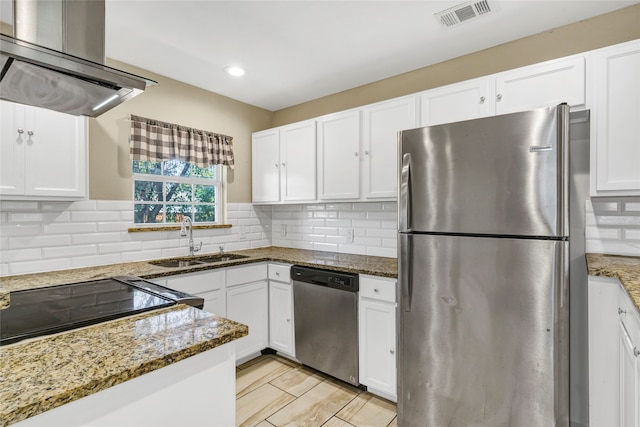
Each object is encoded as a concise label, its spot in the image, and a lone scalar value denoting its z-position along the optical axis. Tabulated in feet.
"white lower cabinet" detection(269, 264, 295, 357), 9.13
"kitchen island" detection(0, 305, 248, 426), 2.36
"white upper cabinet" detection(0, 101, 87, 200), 6.13
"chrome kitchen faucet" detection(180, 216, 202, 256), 9.38
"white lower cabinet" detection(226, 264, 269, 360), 8.77
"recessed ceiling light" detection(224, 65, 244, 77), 8.95
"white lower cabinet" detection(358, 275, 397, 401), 7.21
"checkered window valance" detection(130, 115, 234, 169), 8.84
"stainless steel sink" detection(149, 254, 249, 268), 9.00
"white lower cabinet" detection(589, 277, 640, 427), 4.61
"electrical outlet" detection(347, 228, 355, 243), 10.24
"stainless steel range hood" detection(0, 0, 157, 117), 3.77
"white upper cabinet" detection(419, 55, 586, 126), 6.03
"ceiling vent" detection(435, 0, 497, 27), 6.30
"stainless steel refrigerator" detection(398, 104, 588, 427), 5.11
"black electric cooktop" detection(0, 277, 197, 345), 3.53
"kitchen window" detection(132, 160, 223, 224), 9.40
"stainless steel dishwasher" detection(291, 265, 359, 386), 7.80
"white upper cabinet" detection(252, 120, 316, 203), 10.03
